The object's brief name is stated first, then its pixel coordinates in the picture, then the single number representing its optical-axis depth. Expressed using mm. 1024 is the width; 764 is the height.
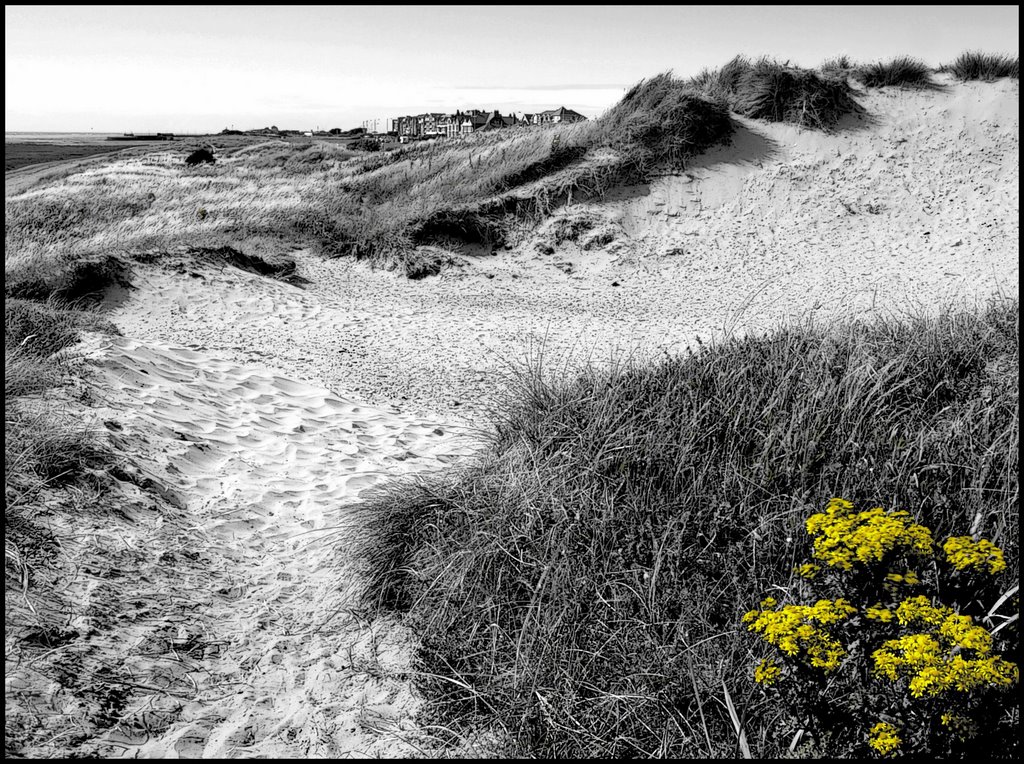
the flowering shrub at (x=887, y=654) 2240
